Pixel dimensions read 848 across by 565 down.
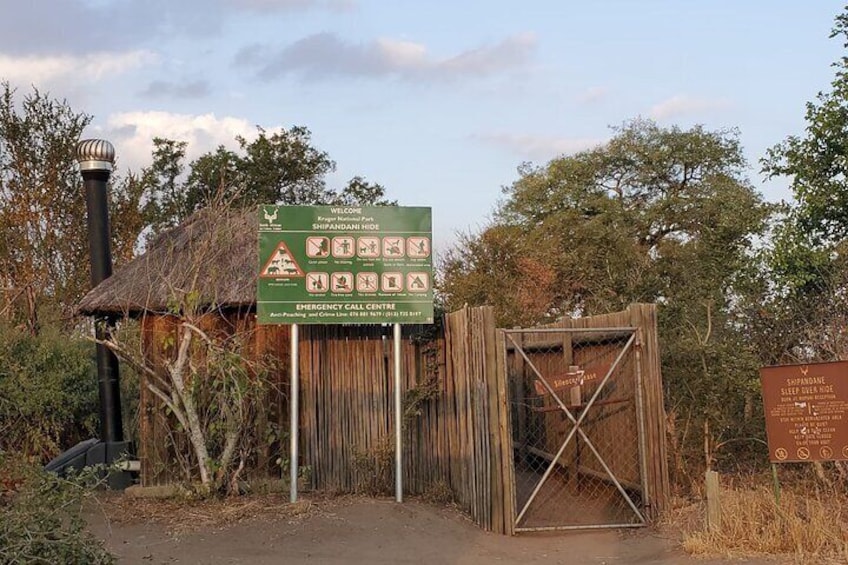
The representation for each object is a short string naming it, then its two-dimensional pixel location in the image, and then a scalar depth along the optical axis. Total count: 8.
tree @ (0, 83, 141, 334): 20.33
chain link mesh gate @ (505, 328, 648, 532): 9.43
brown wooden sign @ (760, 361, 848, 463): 8.05
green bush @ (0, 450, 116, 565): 5.74
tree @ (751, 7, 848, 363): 10.80
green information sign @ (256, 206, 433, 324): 10.19
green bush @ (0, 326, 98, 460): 14.62
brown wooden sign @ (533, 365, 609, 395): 9.43
